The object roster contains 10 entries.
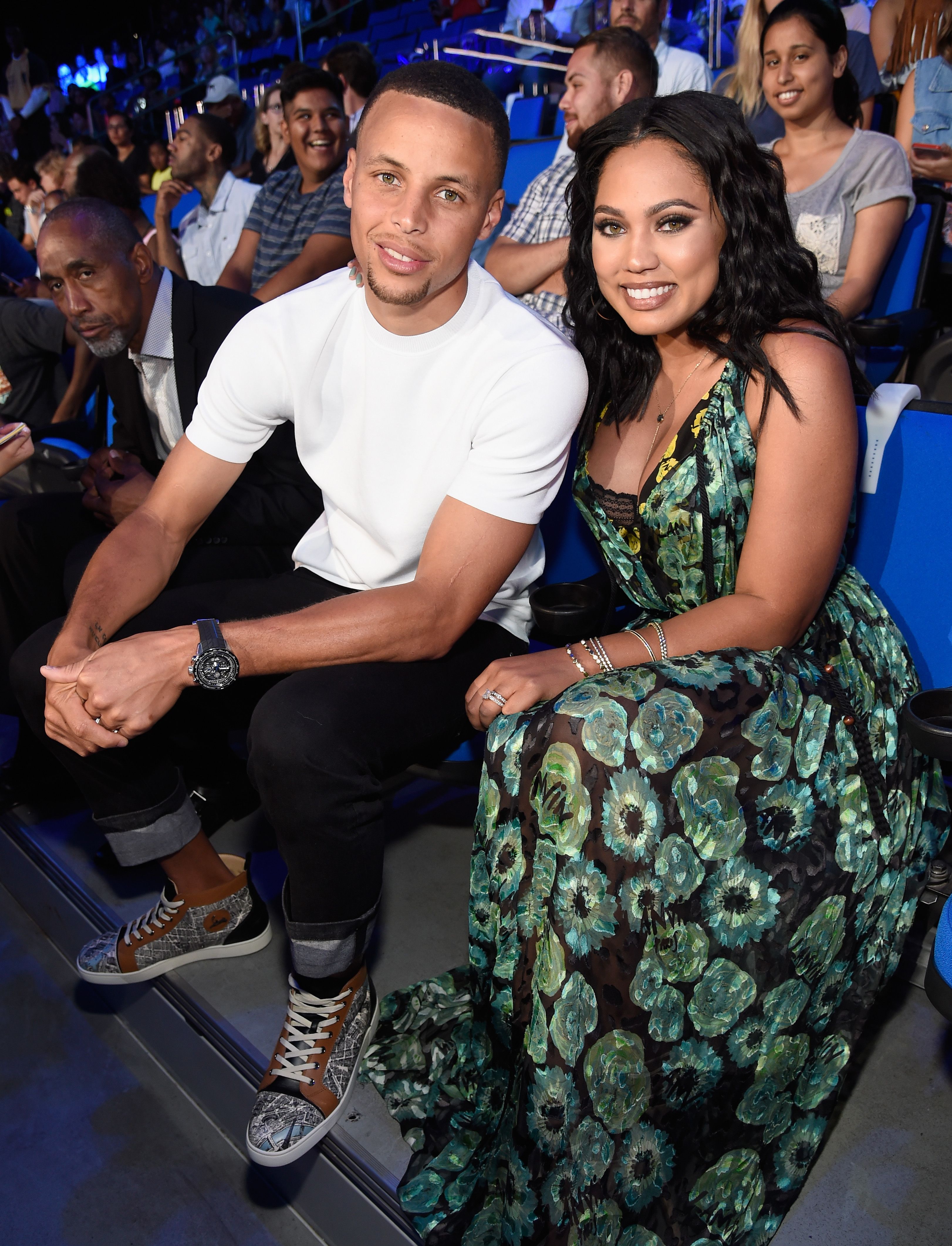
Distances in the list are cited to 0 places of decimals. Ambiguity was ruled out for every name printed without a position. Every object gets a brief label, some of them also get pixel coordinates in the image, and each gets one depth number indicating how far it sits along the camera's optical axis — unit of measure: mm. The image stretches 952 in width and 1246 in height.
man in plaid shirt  2359
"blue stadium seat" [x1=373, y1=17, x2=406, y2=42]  7684
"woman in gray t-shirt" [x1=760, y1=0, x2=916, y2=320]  2209
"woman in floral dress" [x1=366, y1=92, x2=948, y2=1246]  985
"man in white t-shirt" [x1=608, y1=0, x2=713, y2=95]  3094
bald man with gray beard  1735
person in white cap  5656
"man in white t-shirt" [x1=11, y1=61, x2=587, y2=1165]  1204
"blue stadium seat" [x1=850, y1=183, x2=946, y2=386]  2297
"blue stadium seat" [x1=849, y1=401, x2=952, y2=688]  1277
